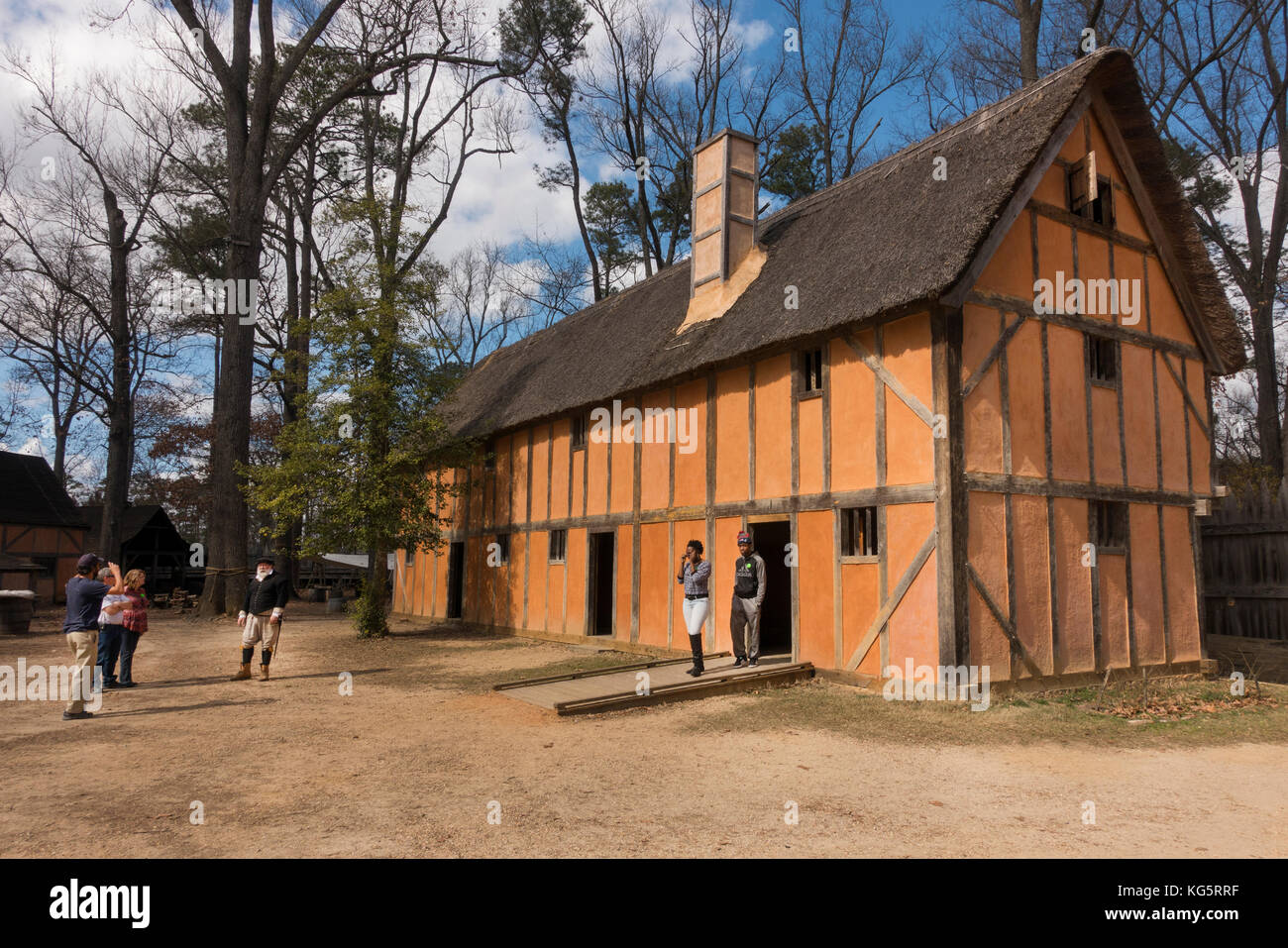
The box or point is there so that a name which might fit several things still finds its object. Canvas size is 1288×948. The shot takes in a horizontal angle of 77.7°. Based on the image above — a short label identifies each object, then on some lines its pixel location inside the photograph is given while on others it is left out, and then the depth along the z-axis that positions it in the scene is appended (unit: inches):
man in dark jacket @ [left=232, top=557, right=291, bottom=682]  447.5
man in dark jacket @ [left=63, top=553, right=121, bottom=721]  353.1
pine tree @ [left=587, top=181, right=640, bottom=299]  1234.0
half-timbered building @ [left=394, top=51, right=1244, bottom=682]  402.6
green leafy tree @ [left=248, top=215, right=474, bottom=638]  678.5
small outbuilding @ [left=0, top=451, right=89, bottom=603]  1240.2
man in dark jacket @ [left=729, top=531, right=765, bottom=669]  446.0
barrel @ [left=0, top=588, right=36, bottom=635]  727.7
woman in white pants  432.1
